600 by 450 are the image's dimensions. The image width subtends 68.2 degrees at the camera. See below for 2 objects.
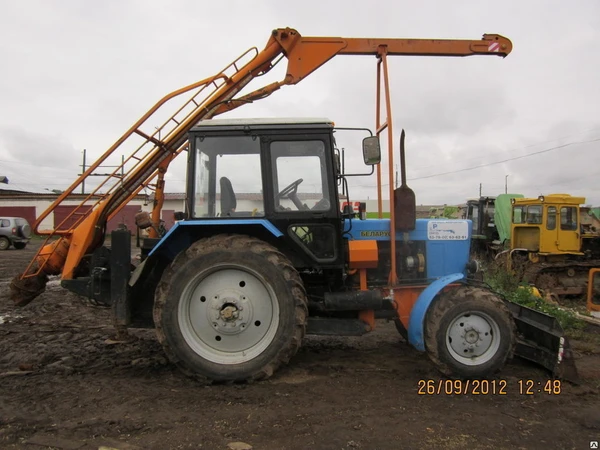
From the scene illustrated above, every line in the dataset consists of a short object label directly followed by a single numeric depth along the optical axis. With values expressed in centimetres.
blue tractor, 402
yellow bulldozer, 1074
